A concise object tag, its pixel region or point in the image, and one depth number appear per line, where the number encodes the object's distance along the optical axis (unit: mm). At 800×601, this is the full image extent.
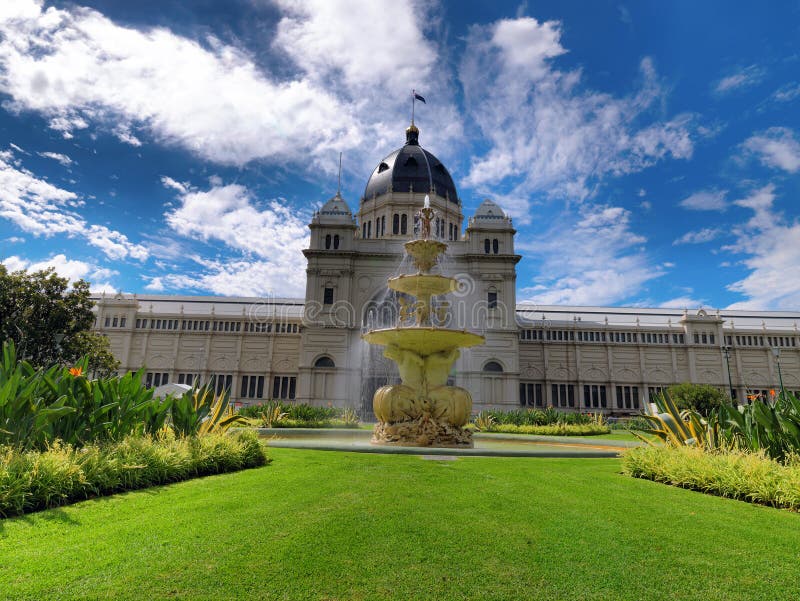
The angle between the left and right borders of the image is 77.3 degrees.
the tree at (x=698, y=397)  39594
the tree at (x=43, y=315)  28906
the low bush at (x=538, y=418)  30125
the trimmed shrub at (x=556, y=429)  26906
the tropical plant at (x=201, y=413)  10641
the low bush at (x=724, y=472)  7258
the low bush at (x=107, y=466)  6281
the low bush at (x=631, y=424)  34375
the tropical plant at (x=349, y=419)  28906
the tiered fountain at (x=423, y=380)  14766
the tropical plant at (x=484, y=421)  28672
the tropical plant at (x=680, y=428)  10430
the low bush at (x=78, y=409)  7512
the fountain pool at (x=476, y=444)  12117
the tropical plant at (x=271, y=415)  25312
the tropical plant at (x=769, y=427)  8684
